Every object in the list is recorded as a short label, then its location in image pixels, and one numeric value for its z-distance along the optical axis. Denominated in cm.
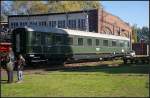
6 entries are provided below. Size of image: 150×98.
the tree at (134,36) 6351
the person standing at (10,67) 1304
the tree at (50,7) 5471
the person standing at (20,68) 1324
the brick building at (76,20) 4257
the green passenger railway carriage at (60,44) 2088
